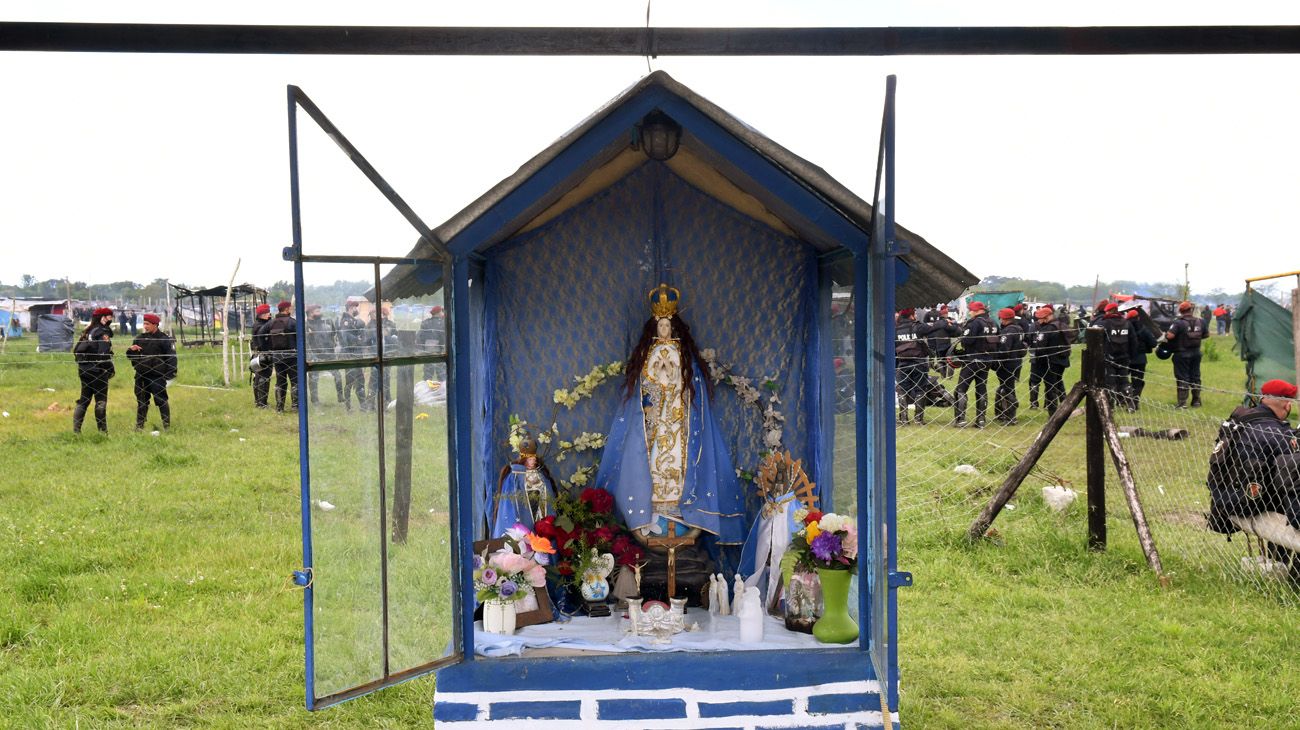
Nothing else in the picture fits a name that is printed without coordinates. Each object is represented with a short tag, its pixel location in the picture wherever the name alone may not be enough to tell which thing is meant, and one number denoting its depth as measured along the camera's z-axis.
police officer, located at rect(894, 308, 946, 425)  15.41
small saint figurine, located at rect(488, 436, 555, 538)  6.05
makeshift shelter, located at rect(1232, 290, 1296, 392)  13.59
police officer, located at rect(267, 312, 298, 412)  14.35
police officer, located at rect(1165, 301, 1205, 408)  18.22
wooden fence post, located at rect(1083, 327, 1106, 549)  8.66
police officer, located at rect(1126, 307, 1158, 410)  18.11
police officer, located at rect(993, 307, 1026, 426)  15.59
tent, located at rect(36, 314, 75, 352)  25.38
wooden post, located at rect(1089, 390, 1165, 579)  8.23
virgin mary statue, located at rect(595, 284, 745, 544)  5.91
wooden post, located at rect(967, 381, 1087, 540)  8.68
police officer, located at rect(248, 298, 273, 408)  16.05
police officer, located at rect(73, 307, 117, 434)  14.59
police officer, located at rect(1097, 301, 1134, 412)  17.97
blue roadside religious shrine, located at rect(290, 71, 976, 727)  4.44
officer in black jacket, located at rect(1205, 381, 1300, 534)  7.75
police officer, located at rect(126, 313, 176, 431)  15.03
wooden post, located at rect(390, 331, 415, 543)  4.60
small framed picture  5.55
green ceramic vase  5.19
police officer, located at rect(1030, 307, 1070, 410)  16.17
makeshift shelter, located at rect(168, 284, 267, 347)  26.83
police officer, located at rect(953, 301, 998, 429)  15.39
